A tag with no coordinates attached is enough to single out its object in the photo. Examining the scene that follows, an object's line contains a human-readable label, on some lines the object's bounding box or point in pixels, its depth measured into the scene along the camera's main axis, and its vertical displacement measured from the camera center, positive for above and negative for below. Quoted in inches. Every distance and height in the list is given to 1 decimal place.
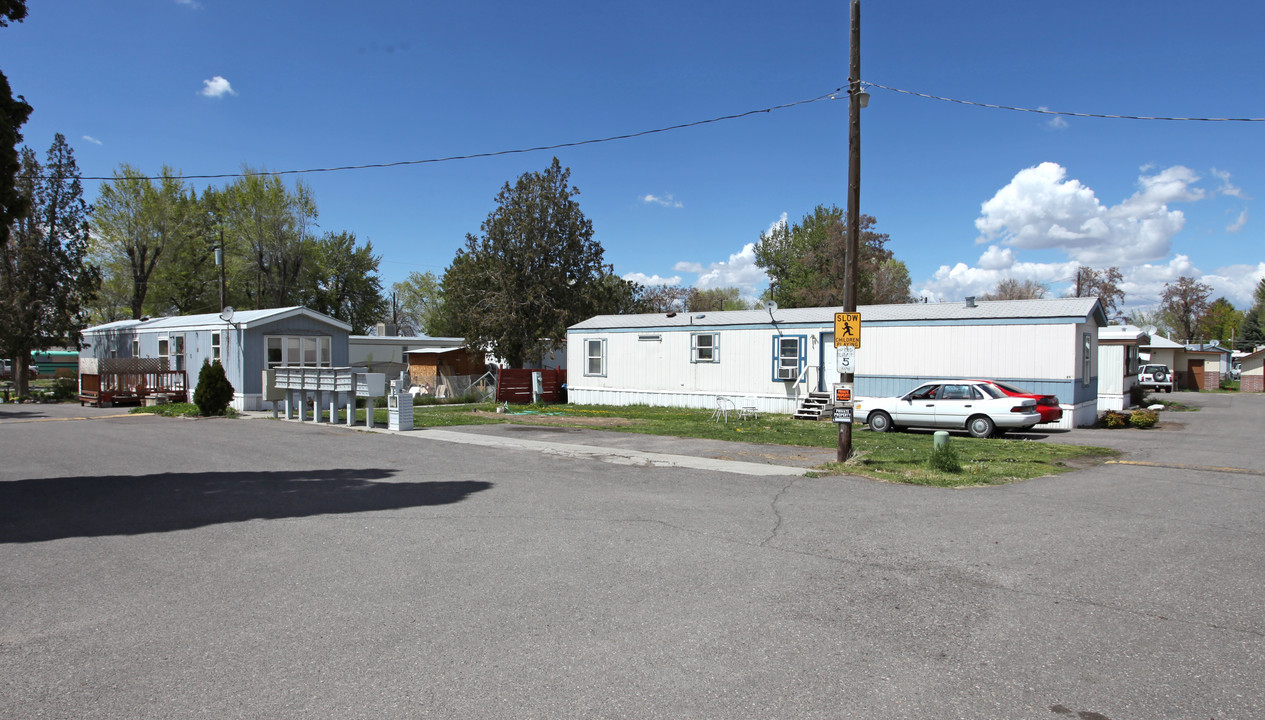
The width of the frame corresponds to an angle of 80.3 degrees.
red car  683.4 -45.2
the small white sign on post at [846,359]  483.8 -2.2
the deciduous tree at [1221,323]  2994.6 +143.1
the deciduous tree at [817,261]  1904.5 +262.5
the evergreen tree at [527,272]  1321.4 +148.1
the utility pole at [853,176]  480.1 +117.1
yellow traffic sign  476.7 +17.0
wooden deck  1002.7 -48.4
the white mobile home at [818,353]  755.4 +3.2
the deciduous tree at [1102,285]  2220.7 +214.3
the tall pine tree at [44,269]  1268.5 +143.6
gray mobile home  925.2 +12.9
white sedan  662.5 -50.1
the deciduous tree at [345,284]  1942.7 +187.2
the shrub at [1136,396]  1113.2 -58.9
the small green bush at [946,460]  446.6 -61.9
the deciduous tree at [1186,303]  2628.0 +195.4
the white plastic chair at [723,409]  823.7 -63.3
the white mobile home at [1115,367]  1015.0 -13.8
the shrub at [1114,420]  785.6 -66.9
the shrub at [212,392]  846.5 -45.1
